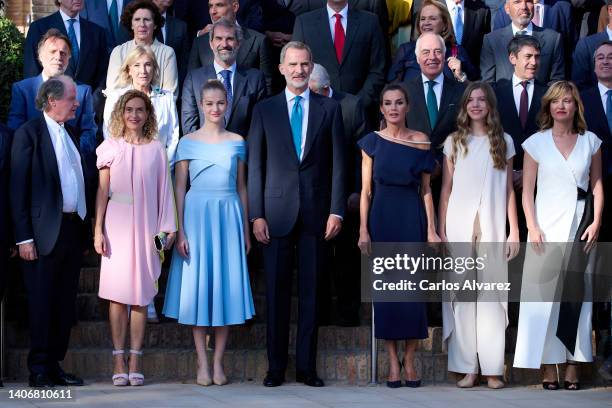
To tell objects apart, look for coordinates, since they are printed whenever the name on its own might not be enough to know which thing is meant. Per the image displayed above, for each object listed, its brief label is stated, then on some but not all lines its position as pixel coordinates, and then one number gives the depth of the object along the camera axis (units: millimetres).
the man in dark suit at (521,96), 10930
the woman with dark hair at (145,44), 11172
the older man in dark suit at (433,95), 10766
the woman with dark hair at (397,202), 9984
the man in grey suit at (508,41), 11836
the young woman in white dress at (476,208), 10125
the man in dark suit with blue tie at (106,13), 12640
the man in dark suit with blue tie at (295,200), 10000
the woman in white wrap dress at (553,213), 10203
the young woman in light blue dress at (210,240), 9969
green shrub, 12047
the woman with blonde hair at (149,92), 10422
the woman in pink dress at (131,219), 9836
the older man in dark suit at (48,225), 9695
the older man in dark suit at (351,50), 11719
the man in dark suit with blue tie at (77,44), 11508
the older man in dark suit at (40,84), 10672
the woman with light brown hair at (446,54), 11539
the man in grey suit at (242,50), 11484
